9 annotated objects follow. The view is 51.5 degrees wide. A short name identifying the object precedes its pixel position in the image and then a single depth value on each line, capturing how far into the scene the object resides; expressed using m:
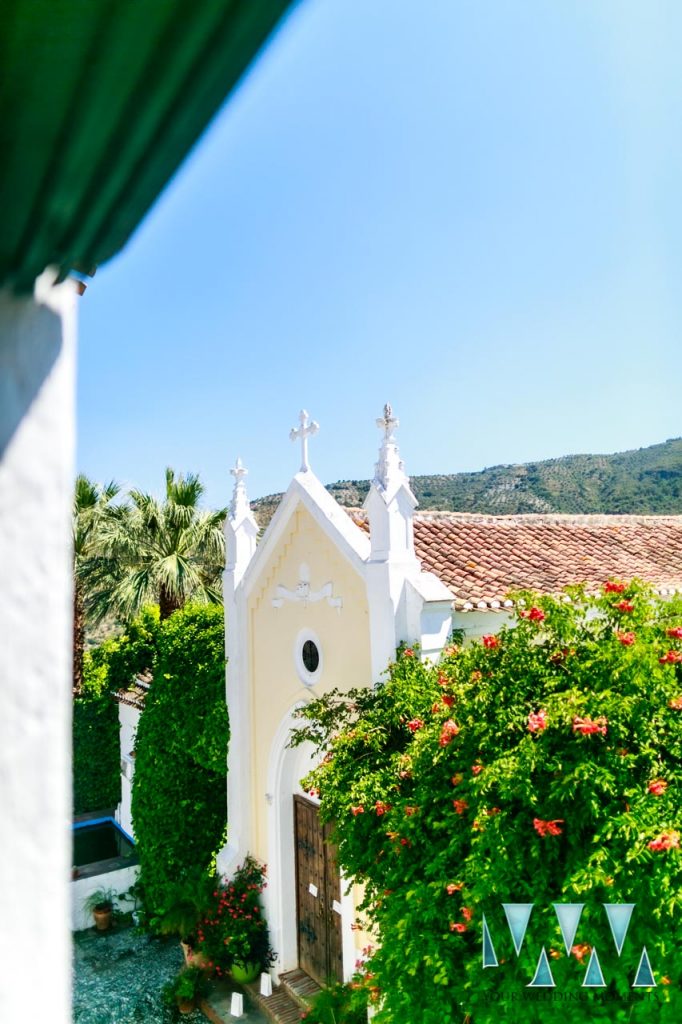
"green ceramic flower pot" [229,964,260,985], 10.66
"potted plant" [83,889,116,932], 13.65
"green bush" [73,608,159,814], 18.41
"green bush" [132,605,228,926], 12.30
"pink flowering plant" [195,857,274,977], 10.55
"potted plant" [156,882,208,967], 11.16
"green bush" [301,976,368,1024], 8.65
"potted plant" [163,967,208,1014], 10.34
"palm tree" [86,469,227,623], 15.75
